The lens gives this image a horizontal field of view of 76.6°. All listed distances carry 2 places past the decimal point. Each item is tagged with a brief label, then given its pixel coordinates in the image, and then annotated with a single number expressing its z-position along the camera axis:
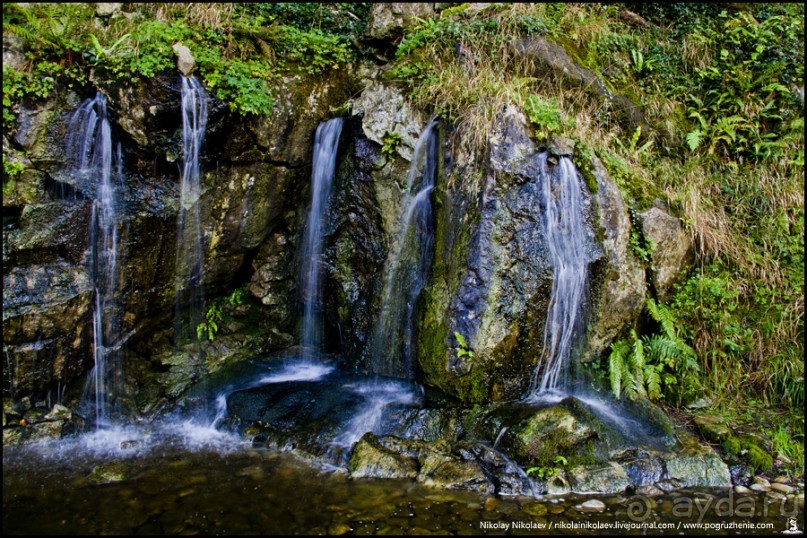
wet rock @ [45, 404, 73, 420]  6.06
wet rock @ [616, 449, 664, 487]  4.97
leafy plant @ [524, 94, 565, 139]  6.35
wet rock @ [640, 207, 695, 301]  6.63
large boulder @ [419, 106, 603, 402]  5.84
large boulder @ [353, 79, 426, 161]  6.89
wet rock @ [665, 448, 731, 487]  5.04
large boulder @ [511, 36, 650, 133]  7.55
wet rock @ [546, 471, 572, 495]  4.77
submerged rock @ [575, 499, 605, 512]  4.48
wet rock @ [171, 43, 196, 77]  6.38
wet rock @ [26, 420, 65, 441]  5.81
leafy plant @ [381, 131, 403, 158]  6.87
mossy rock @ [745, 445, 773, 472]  5.29
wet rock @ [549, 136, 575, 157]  6.32
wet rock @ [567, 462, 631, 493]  4.81
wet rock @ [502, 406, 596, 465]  5.15
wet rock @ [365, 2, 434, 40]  8.16
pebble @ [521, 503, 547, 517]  4.42
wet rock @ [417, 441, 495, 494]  4.77
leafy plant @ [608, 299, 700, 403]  6.10
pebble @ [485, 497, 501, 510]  4.48
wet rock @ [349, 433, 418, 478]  4.96
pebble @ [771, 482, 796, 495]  4.96
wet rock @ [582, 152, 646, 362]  6.29
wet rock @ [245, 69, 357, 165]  6.97
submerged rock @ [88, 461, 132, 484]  4.86
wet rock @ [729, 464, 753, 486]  5.11
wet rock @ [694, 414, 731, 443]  5.62
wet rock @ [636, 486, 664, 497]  4.80
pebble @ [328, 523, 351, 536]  4.07
